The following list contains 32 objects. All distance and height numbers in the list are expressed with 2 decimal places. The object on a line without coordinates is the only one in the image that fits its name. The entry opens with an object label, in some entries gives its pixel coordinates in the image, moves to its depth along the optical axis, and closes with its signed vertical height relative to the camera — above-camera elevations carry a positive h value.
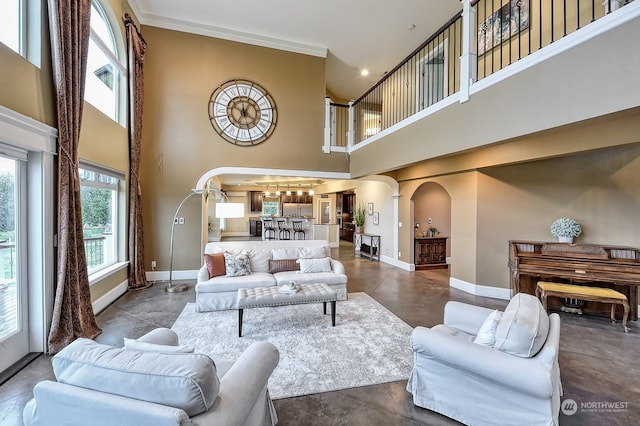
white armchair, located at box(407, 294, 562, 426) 1.78 -1.09
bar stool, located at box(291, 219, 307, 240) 11.06 -0.72
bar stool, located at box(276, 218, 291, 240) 11.45 -0.79
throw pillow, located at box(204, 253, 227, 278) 4.50 -0.88
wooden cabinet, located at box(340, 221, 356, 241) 12.77 -0.93
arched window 4.11 +2.30
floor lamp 5.11 -0.02
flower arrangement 4.41 -0.27
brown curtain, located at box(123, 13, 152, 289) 5.14 +1.07
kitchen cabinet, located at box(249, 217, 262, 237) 14.46 -0.79
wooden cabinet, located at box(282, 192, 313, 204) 14.37 +0.66
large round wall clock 6.11 +2.19
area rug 2.59 -1.54
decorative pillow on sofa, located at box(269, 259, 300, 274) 4.90 -0.97
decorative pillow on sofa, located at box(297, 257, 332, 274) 4.88 -0.96
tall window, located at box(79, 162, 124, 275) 4.11 -0.03
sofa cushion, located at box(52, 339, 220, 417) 1.20 -0.73
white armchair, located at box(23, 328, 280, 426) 1.17 -0.79
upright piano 3.84 -0.83
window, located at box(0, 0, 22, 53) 2.63 +1.82
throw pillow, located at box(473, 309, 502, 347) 2.04 -0.91
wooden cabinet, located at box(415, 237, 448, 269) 7.36 -1.11
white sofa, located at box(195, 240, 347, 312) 4.21 -1.07
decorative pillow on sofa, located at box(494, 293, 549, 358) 1.83 -0.81
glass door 2.69 -0.55
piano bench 3.67 -1.14
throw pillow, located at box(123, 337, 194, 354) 1.48 -0.74
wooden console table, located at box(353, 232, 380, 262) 8.65 -1.13
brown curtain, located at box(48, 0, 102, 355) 2.98 +0.40
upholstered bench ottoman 3.40 -1.10
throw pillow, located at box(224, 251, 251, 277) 4.54 -0.90
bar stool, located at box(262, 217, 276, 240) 11.49 -0.73
